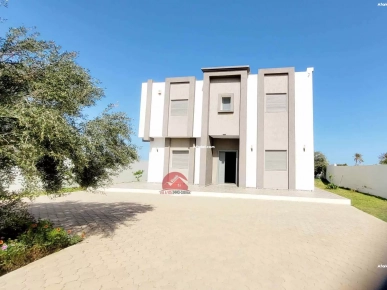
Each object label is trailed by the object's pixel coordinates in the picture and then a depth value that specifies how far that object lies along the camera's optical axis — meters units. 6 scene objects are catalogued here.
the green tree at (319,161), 40.34
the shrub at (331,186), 19.59
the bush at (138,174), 21.97
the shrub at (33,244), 4.11
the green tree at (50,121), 3.69
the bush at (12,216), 4.92
